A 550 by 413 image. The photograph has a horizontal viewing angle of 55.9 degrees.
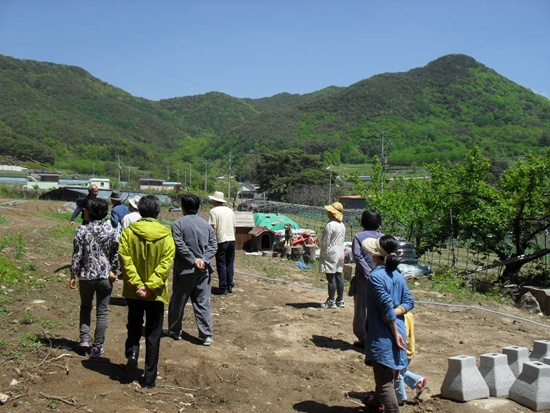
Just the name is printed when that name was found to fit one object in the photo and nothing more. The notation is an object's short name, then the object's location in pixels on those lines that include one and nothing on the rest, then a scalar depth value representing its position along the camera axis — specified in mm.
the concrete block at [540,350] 5609
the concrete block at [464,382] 4750
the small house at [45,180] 68000
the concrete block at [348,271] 11228
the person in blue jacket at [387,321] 3943
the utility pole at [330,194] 56188
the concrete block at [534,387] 4621
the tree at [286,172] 64188
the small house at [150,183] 90438
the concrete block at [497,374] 4910
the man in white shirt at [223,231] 8180
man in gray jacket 5703
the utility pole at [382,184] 19711
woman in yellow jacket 4508
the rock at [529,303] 10375
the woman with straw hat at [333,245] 7113
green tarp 17661
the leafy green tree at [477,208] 13828
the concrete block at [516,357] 5262
